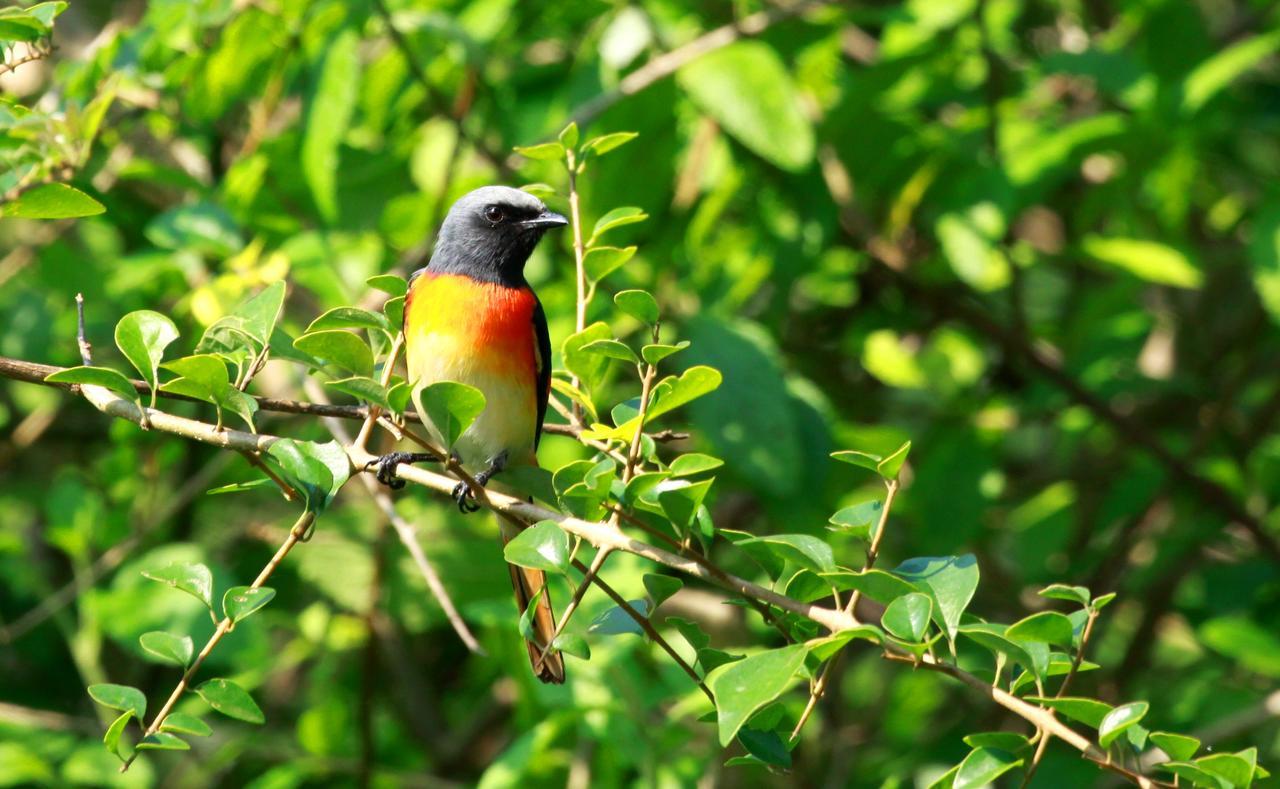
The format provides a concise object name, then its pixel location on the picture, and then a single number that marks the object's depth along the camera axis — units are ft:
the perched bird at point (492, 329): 25.89
